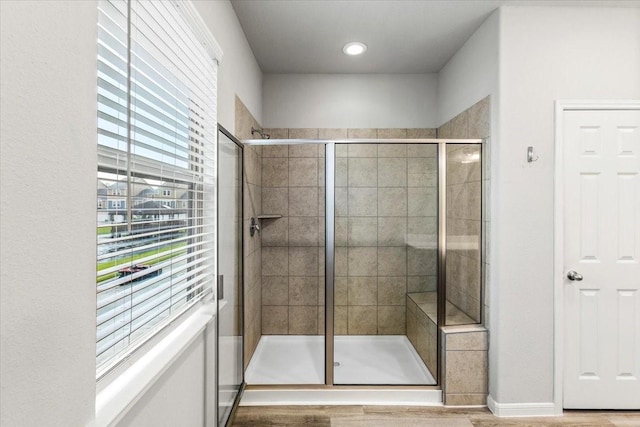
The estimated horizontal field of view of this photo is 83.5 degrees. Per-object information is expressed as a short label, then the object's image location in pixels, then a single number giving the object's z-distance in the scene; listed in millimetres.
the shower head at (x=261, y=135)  2962
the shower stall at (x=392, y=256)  2547
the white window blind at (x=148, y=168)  1035
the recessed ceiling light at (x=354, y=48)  2910
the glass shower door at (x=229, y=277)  1930
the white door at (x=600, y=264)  2316
